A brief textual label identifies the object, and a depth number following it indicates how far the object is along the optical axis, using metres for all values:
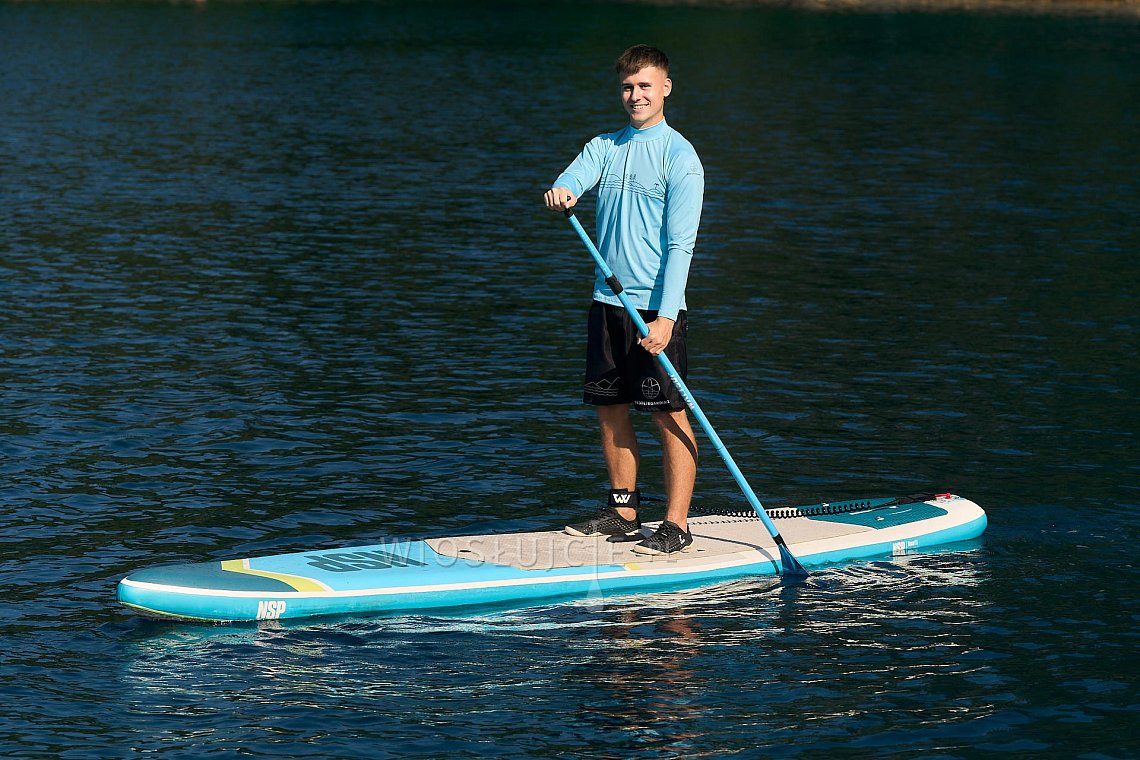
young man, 20.16
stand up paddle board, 19.58
